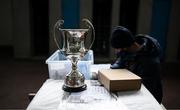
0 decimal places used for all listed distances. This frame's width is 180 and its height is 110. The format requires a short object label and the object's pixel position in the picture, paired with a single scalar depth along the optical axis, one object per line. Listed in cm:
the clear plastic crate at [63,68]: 154
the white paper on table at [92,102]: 117
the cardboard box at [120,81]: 134
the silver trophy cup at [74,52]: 140
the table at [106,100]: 117
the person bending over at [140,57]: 166
